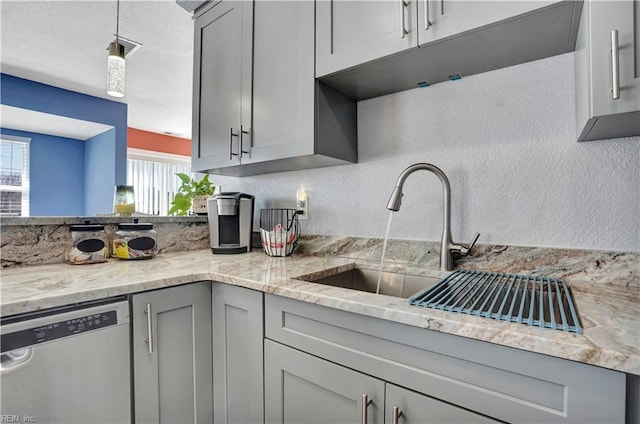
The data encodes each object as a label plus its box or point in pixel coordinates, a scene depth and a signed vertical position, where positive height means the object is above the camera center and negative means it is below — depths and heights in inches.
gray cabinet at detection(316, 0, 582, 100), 35.7 +21.3
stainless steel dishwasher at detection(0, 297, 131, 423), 31.8 -16.5
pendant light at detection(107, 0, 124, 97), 62.9 +28.4
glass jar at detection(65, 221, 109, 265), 53.2 -5.8
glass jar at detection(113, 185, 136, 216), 66.6 +2.4
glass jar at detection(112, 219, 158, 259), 57.8 -5.4
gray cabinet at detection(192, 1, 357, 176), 52.8 +21.0
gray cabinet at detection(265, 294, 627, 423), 22.4 -13.3
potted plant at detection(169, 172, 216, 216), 80.5 +4.8
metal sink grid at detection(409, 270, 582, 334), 27.3 -8.9
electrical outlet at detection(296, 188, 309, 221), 68.8 +1.7
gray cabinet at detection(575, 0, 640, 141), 28.3 +13.8
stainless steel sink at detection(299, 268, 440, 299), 50.1 -11.4
